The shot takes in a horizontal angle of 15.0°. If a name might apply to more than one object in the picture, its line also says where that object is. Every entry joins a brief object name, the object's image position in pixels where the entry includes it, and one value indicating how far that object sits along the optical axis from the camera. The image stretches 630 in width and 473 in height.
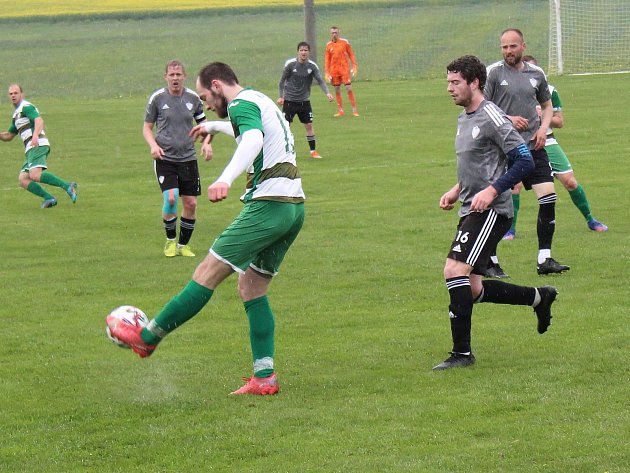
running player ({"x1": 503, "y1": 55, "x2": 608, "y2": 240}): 26.05
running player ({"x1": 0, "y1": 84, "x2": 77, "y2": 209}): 36.91
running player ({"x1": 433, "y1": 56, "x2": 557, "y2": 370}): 16.35
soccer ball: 15.74
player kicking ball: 15.38
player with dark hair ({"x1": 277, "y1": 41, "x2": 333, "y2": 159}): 47.75
